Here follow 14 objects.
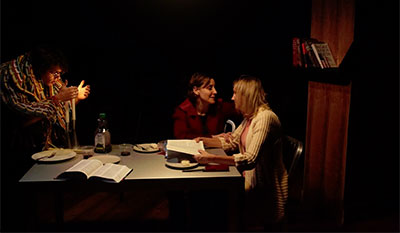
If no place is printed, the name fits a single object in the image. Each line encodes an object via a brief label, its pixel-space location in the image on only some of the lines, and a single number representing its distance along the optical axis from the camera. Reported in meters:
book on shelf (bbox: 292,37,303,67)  2.73
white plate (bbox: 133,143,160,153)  2.38
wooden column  2.61
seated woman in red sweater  2.88
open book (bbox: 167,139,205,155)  2.10
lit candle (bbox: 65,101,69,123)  2.26
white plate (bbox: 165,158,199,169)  2.00
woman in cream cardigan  2.08
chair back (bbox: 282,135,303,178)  2.20
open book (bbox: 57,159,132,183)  1.85
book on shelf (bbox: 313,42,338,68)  2.66
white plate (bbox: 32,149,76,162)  2.14
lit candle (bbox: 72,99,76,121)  2.33
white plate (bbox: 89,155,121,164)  2.14
